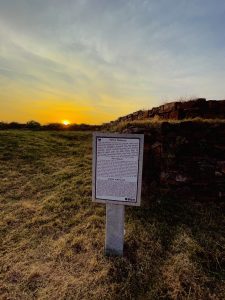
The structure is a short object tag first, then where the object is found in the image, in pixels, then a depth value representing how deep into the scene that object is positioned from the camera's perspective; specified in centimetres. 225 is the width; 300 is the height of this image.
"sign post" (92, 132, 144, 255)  183
